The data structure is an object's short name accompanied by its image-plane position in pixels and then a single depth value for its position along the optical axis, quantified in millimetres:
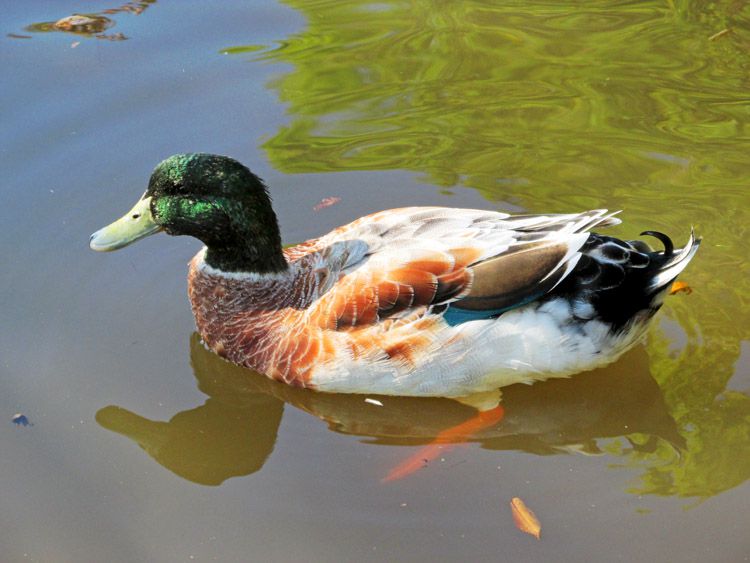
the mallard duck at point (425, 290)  4988
